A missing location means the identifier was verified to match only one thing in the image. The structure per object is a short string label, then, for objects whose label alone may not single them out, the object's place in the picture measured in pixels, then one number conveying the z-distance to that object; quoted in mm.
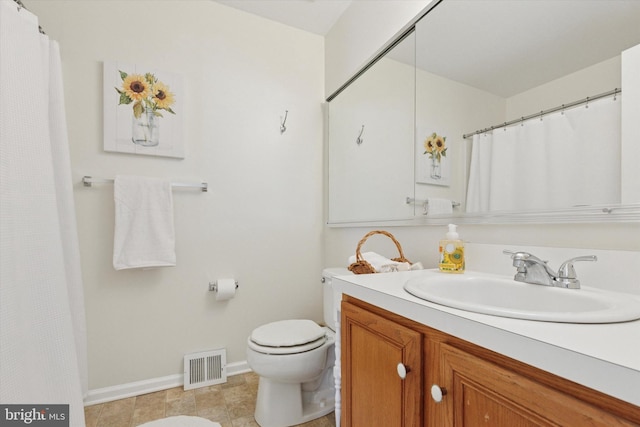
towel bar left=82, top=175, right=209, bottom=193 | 1630
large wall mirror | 802
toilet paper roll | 1857
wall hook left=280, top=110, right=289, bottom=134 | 2133
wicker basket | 1271
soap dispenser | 1045
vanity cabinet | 433
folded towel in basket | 1252
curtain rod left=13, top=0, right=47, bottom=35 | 1182
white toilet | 1393
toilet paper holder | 1889
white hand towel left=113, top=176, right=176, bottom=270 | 1640
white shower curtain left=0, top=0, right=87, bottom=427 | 996
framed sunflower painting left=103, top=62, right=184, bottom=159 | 1685
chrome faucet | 761
